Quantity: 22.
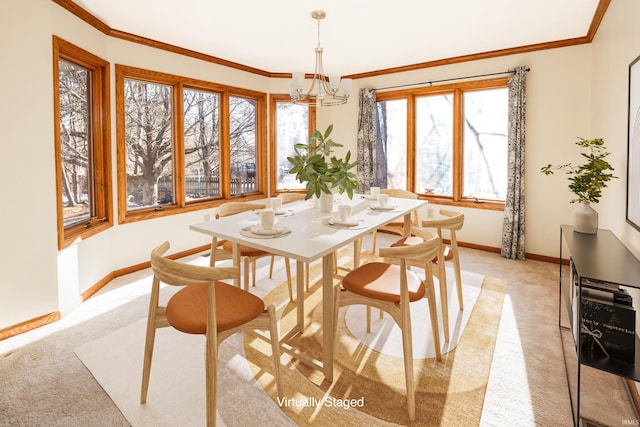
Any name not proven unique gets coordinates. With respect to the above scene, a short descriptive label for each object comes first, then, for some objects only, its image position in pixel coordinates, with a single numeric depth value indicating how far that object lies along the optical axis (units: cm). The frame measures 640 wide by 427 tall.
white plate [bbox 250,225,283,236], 197
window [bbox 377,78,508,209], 451
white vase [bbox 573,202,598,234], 232
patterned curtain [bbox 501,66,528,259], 410
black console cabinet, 153
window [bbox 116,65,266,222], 387
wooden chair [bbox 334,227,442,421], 172
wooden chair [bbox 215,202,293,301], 280
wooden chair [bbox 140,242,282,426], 143
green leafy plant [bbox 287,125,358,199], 235
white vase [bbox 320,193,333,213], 262
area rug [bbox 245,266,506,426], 172
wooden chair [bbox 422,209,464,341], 238
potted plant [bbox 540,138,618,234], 227
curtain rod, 424
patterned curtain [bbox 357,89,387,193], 529
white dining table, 178
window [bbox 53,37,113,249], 282
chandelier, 304
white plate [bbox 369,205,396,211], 272
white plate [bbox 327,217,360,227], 218
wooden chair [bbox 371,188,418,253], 374
